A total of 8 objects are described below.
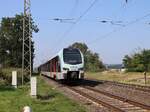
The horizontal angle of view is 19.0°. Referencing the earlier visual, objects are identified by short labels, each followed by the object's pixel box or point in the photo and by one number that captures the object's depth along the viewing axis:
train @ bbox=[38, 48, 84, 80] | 36.56
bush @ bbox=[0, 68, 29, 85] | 39.22
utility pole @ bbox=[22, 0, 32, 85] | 38.18
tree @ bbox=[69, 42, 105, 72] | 109.62
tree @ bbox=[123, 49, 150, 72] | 79.19
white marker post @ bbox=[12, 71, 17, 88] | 30.61
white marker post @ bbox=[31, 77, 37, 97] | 23.06
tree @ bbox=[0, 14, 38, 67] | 91.56
